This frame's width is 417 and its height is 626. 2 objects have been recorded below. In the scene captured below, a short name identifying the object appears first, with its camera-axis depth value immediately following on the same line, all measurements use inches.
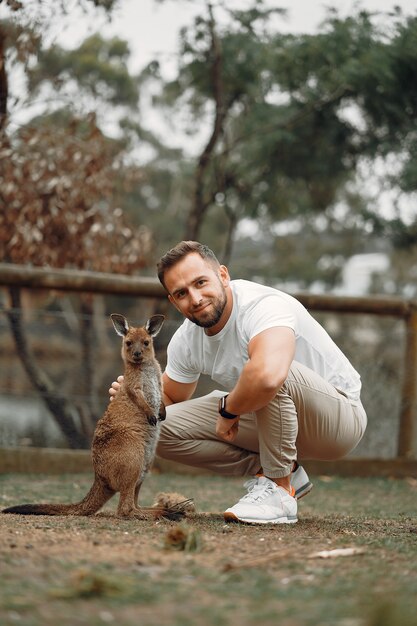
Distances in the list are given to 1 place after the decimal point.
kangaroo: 129.8
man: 127.9
